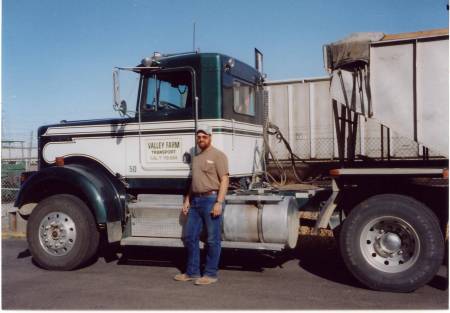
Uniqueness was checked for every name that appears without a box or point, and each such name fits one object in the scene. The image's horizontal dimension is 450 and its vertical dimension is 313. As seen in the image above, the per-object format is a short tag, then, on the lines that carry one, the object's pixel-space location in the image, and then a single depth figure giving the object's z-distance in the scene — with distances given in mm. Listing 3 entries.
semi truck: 5535
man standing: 5785
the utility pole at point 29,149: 12750
